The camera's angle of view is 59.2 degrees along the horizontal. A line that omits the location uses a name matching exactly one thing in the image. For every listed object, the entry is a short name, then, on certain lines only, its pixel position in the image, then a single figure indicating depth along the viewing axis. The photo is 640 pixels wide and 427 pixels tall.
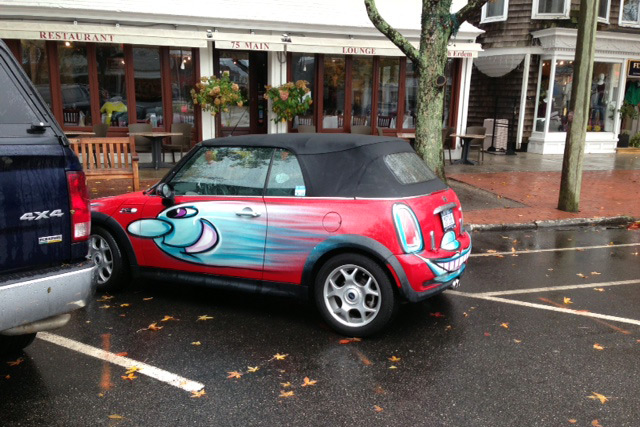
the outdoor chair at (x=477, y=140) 15.56
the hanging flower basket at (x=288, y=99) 13.88
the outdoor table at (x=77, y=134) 12.27
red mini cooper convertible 4.39
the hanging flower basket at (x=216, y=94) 13.13
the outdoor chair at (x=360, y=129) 15.27
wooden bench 8.69
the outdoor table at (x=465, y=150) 15.23
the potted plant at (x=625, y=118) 19.56
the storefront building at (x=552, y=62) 18.33
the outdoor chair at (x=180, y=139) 13.52
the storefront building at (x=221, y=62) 12.79
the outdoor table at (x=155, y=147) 12.77
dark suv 3.07
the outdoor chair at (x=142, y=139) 13.32
